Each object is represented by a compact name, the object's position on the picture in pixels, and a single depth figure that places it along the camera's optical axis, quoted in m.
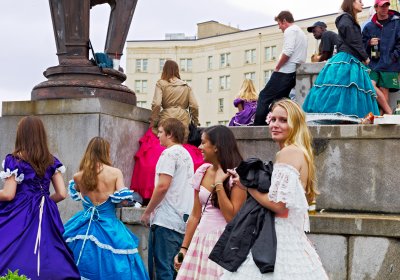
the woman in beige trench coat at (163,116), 9.47
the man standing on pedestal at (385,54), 10.05
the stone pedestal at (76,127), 9.07
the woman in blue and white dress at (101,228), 7.46
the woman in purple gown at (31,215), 6.88
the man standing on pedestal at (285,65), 10.24
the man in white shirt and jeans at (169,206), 7.57
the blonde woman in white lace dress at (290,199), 5.17
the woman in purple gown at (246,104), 12.34
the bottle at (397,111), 8.92
